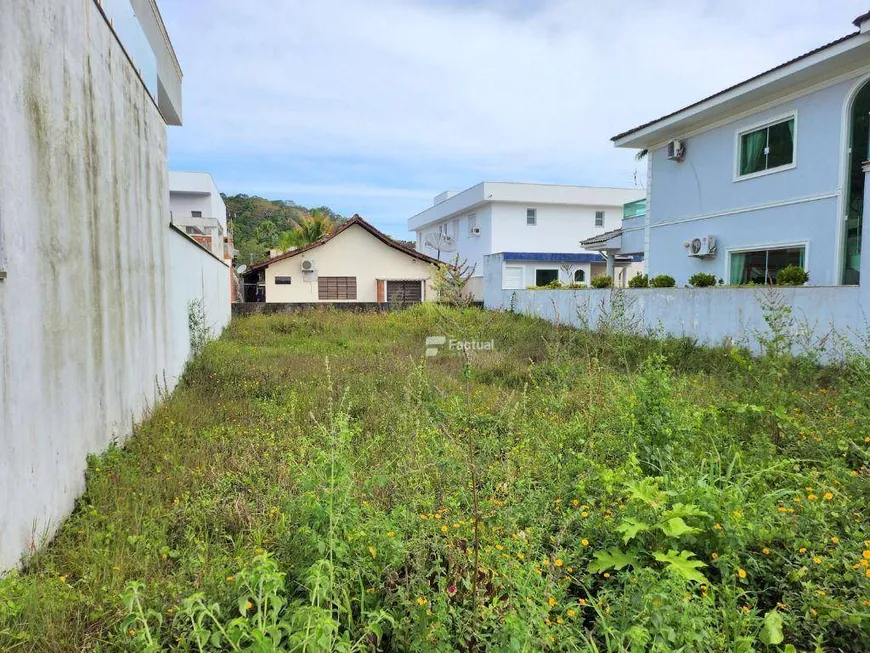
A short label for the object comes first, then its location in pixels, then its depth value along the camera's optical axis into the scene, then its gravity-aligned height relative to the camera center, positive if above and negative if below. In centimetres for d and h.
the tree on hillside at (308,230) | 3117 +347
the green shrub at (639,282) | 1220 +21
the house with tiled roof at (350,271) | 2186 +79
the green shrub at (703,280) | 1037 +23
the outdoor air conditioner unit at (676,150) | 1314 +348
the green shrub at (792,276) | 877 +26
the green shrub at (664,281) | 1126 +22
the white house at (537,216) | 2708 +389
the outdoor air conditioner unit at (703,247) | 1226 +104
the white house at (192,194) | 3082 +554
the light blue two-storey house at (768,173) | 962 +252
